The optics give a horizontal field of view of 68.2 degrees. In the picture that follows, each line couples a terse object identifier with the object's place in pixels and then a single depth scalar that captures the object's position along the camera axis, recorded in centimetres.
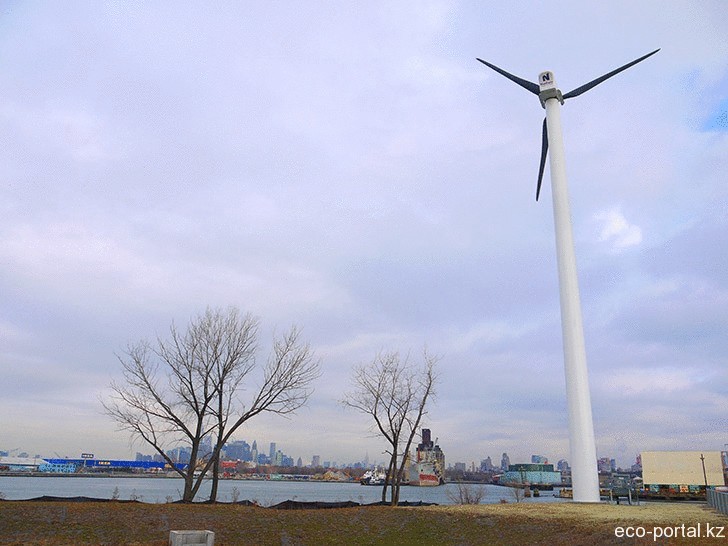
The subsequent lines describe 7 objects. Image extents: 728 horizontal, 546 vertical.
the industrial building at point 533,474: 15155
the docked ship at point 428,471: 10381
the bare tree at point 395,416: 3403
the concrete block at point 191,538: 1573
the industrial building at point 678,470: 4150
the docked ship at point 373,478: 14612
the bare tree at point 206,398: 2761
